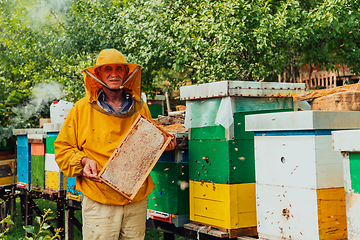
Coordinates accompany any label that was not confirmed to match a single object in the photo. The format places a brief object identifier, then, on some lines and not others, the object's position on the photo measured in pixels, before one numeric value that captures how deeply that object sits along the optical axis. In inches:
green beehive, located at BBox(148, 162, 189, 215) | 122.6
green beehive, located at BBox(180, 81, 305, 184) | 106.1
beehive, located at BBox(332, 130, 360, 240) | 67.4
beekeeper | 104.3
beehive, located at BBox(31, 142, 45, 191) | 206.7
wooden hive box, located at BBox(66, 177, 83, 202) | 175.3
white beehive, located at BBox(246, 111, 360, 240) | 80.5
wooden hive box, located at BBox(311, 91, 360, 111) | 93.4
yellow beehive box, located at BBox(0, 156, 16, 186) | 249.1
